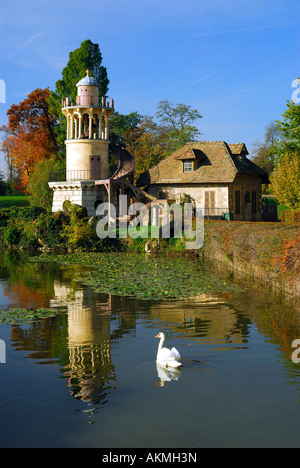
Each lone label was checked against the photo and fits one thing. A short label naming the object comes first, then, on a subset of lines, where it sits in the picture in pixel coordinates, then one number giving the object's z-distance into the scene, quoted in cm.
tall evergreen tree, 5334
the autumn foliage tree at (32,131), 6150
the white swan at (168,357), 1136
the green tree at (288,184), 2914
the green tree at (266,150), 7212
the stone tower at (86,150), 4544
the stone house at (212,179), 4344
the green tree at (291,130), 3956
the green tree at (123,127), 6225
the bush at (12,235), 4519
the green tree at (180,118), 6141
